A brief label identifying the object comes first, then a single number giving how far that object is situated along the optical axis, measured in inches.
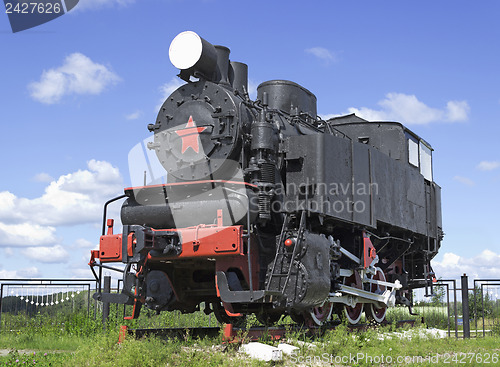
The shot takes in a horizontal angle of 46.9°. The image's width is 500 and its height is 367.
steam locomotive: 288.0
